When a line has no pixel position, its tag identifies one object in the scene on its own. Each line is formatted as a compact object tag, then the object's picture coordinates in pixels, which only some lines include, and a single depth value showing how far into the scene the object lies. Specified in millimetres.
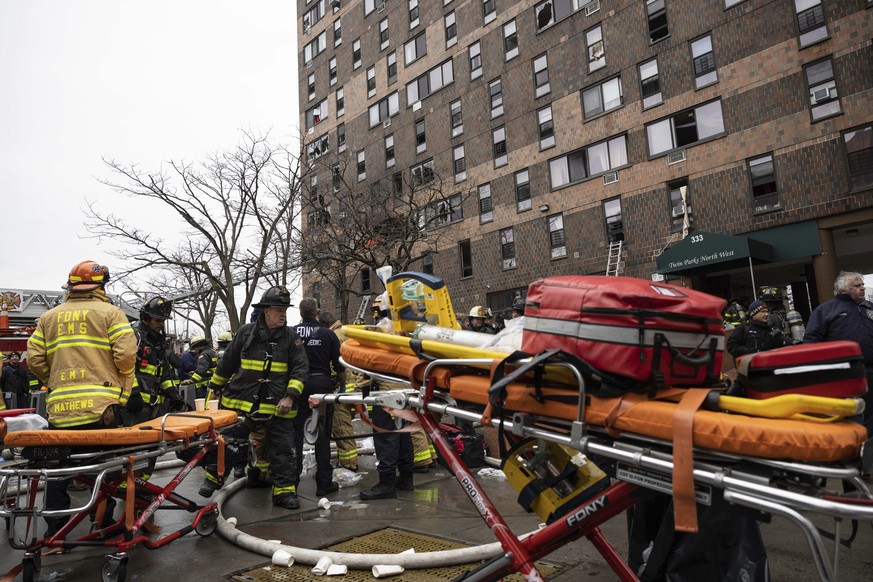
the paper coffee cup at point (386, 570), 3676
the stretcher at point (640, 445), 1745
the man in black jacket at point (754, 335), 7281
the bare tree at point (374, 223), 21703
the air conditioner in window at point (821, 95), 16719
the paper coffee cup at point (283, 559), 3945
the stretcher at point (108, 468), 3582
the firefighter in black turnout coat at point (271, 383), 5633
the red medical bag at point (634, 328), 2178
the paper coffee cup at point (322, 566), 3770
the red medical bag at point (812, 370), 1900
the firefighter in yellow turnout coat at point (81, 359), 4293
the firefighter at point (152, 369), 5938
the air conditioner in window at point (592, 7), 22344
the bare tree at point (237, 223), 24547
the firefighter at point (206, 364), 9273
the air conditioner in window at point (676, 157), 19562
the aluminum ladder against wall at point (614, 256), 20734
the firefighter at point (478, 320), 11039
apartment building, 16766
